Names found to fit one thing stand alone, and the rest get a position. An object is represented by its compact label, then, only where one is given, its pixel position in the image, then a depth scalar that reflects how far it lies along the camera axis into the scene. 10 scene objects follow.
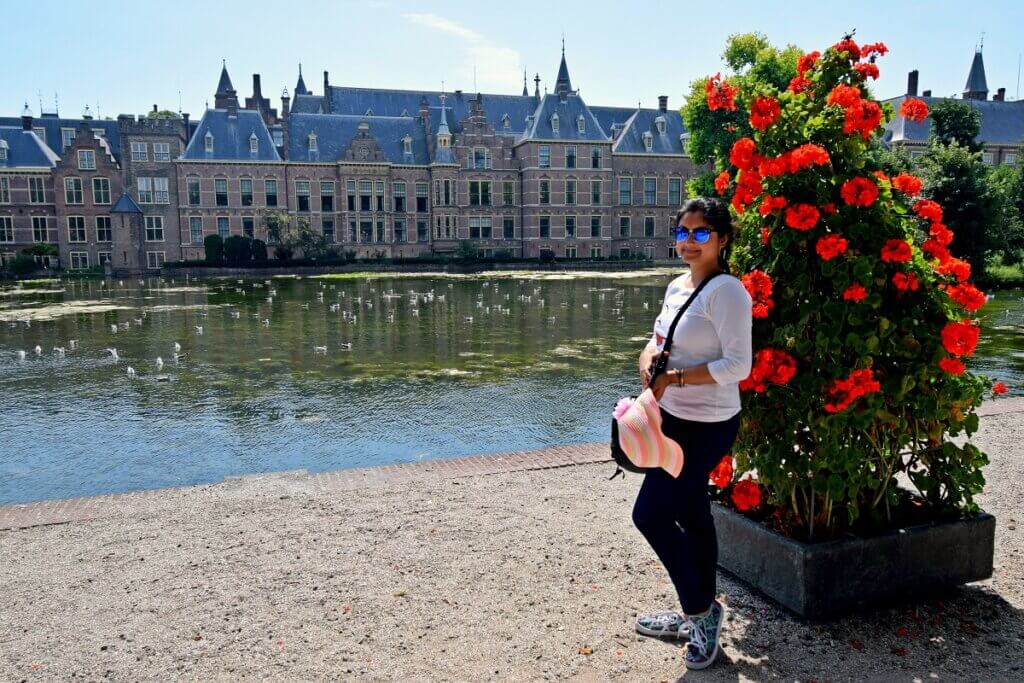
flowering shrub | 3.53
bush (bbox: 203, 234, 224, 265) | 46.69
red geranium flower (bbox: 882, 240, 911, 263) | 3.48
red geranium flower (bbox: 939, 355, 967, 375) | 3.53
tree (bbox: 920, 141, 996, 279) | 28.16
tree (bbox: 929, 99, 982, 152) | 35.41
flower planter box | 3.62
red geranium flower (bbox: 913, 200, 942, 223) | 3.73
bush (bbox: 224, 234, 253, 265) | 45.84
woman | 3.10
